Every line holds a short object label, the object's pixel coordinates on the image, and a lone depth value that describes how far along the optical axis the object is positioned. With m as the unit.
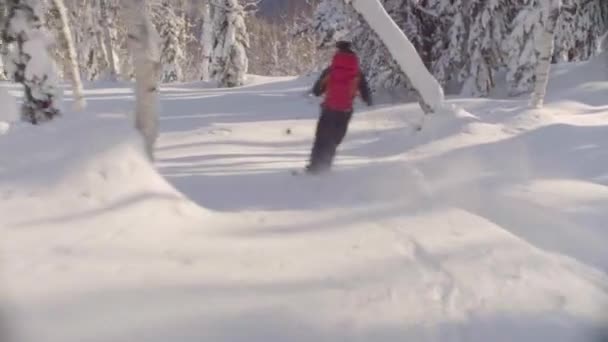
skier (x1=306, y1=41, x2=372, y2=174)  8.06
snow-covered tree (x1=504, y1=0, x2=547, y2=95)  16.89
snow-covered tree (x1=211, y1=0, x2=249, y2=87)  28.20
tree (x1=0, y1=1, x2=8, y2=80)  11.16
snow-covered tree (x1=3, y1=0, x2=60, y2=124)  11.25
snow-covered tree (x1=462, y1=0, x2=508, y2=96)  18.03
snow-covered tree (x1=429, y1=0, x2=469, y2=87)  18.30
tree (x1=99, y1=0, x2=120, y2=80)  29.94
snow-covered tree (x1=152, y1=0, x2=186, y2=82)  35.59
